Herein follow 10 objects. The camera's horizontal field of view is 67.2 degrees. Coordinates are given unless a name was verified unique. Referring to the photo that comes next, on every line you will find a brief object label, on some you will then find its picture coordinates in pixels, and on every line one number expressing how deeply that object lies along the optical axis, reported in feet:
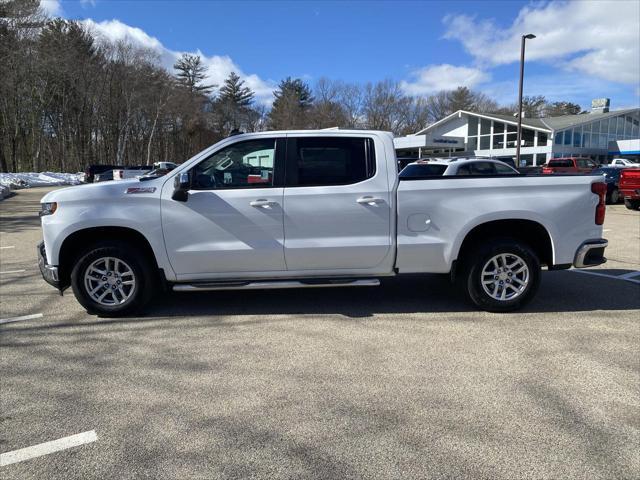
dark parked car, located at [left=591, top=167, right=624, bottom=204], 64.90
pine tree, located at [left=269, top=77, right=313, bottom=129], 238.27
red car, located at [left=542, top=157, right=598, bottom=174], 84.39
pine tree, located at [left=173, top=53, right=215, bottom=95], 238.27
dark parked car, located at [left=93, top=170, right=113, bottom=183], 109.35
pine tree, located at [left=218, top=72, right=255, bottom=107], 263.90
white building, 150.30
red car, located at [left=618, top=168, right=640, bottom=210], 54.24
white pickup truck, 16.39
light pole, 87.66
